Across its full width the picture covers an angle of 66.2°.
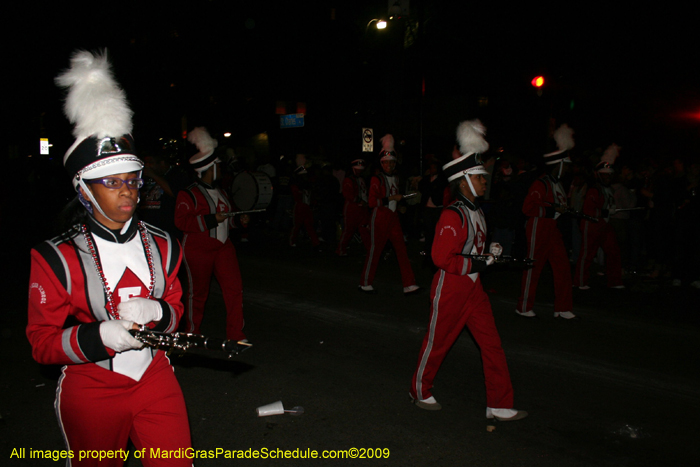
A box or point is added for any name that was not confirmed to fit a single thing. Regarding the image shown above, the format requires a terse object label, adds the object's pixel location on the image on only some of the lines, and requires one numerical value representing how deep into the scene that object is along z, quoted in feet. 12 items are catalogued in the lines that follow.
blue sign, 79.59
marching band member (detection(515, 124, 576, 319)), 21.79
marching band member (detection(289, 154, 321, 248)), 44.24
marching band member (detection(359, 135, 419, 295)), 27.32
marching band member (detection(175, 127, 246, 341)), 17.87
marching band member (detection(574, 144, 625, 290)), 27.17
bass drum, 45.16
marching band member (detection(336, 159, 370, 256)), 32.89
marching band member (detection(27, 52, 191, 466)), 7.09
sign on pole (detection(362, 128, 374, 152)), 51.11
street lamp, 50.75
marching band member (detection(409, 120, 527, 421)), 13.33
